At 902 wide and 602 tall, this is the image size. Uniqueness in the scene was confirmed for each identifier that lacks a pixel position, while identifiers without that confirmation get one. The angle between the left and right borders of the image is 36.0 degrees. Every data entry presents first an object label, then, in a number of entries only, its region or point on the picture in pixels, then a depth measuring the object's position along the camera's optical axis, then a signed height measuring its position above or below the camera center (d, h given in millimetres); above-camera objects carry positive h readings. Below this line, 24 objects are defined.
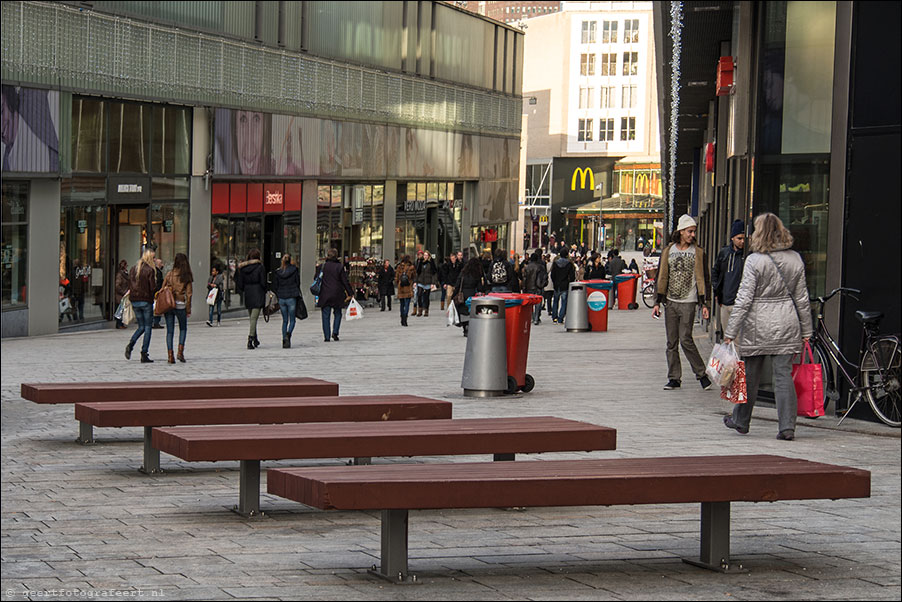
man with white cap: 14242 -605
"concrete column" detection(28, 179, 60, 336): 27141 -865
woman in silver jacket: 10141 -531
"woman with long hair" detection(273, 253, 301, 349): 22828 -1211
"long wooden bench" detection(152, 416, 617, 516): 7227 -1175
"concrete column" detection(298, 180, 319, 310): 38625 -412
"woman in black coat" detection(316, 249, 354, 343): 24234 -1156
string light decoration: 16656 +2473
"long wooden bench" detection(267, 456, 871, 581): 5582 -1085
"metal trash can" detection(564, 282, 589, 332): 26828 -1612
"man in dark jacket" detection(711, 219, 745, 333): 14305 -405
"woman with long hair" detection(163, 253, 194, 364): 19297 -1053
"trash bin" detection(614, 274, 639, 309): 39969 -1927
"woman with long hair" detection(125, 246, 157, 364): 18875 -1034
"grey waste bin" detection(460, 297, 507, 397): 13562 -1285
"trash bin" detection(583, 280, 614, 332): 26906 -1470
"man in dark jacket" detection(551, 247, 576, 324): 29703 -1159
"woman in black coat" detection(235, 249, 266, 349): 22438 -1090
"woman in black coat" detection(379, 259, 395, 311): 37938 -1619
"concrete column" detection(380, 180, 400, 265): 44344 +133
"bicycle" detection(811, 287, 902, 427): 11367 -1106
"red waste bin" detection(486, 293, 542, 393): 14008 -1125
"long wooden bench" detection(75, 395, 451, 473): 8812 -1248
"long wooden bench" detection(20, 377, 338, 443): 10203 -1292
